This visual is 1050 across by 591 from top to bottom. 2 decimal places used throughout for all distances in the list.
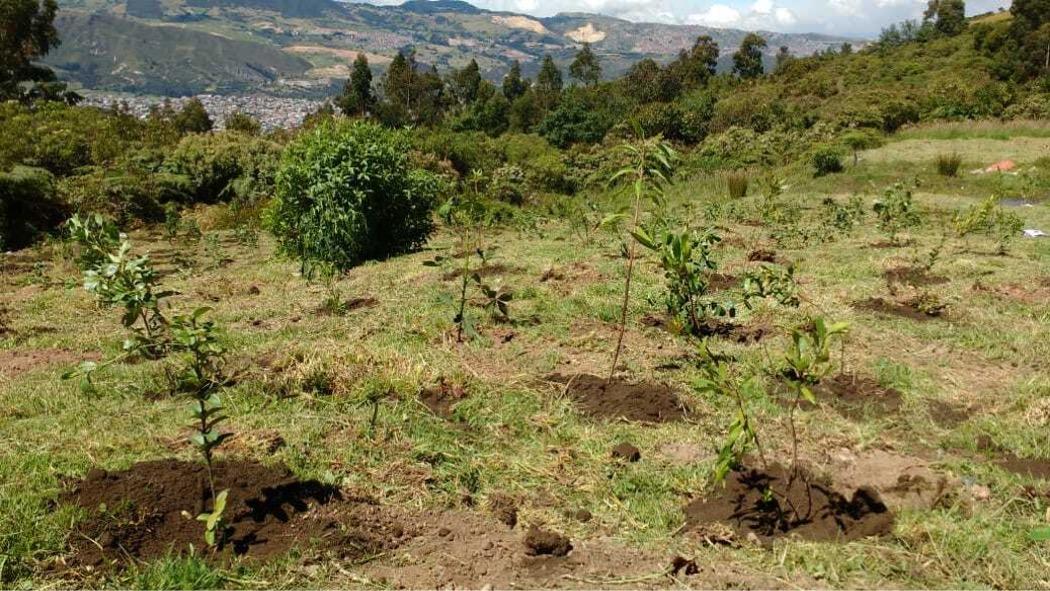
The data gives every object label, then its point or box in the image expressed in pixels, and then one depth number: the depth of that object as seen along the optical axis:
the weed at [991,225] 7.33
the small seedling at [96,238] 2.95
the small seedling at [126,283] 2.81
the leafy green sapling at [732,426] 2.31
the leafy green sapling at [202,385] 2.29
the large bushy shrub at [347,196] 7.34
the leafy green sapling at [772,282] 4.04
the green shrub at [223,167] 13.80
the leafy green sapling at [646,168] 3.34
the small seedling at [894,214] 8.33
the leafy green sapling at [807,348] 2.29
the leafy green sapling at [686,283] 3.20
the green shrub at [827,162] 14.66
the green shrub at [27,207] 10.04
